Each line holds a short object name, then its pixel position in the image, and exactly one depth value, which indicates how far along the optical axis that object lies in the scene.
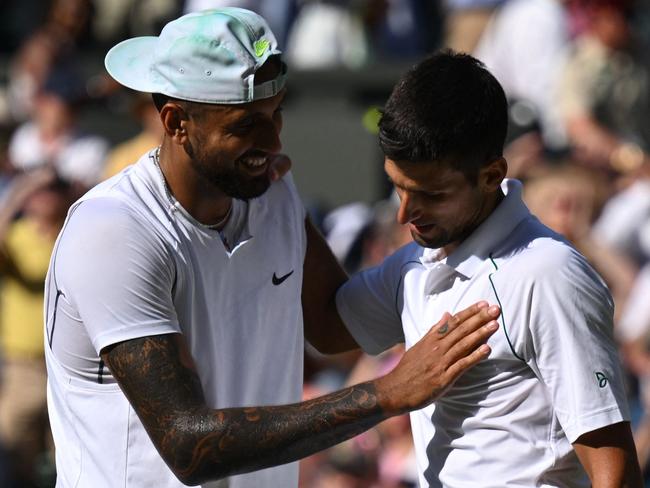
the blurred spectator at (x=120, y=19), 19.45
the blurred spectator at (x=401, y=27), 17.00
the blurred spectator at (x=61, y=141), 16.56
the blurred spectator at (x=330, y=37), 17.09
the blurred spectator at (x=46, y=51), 17.97
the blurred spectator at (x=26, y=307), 14.61
